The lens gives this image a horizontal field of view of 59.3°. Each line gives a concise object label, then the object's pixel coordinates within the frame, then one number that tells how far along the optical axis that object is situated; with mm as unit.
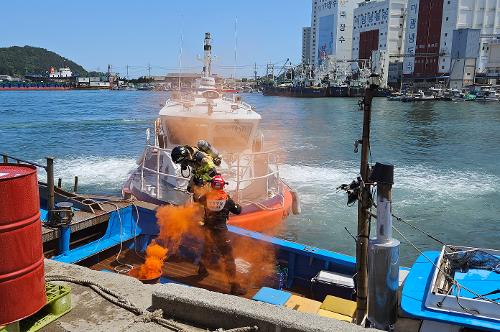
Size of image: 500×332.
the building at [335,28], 156125
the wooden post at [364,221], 5320
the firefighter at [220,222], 6672
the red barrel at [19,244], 3350
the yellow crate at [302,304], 5469
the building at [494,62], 105750
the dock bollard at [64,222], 7379
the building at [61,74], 178250
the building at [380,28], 125438
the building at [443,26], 107312
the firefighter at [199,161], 6961
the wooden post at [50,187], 7387
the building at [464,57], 105250
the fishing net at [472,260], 5254
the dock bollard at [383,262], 4488
